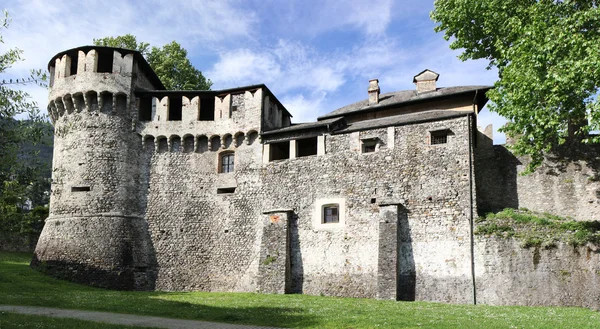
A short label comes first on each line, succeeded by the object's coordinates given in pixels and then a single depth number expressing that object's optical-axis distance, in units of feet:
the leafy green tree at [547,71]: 55.88
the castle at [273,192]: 70.54
